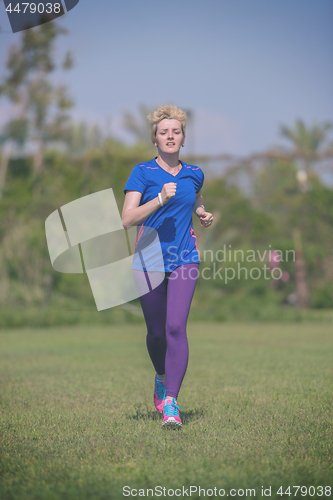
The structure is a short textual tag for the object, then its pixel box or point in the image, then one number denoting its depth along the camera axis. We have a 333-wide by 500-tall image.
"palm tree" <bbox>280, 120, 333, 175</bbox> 96.25
